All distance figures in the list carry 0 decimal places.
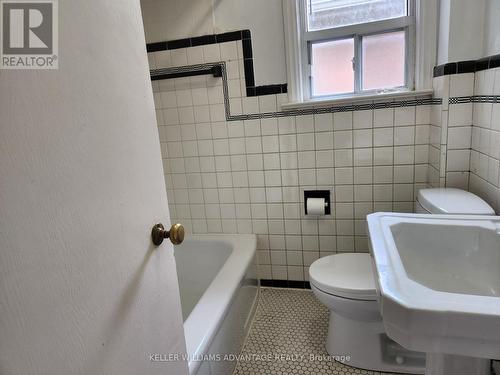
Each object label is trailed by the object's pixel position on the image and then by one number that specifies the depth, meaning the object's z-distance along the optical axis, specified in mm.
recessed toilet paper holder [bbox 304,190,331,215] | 1964
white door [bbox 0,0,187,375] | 422
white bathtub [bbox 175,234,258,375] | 1229
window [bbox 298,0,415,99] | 1747
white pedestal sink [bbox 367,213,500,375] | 636
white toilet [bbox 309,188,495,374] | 1394
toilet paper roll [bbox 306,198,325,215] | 1927
